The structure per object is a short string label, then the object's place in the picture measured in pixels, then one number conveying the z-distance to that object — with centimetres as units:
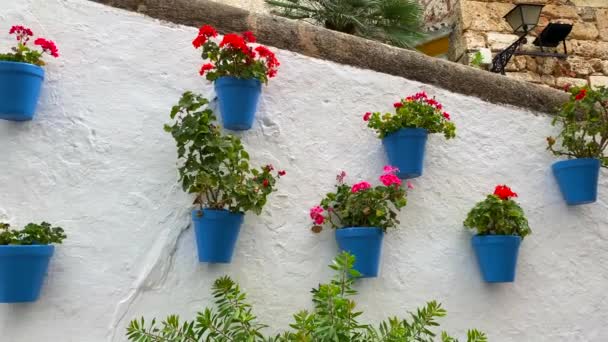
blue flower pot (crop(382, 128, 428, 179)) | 220
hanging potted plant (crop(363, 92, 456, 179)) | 221
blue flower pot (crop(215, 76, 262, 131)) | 202
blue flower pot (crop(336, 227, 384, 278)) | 202
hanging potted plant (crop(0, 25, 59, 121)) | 180
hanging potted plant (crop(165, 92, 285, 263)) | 186
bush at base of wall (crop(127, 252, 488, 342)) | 163
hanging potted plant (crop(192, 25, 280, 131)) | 201
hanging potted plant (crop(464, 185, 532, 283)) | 219
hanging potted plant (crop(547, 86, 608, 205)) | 242
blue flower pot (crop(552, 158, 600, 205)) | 241
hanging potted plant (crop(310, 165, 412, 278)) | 203
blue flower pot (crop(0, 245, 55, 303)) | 165
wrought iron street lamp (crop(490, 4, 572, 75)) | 536
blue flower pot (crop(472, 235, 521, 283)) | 218
